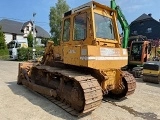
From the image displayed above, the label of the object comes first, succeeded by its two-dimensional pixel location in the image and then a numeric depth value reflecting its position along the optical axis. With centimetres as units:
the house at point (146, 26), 2143
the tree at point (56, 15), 2264
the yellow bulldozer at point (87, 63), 288
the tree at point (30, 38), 2304
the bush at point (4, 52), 1927
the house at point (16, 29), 2649
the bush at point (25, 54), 1421
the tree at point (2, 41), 1995
